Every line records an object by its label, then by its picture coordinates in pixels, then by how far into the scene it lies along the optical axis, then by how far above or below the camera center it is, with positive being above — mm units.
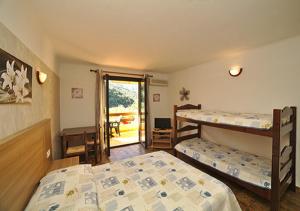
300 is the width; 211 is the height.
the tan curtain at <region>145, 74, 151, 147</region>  4051 -185
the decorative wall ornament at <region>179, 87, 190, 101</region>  3832 +240
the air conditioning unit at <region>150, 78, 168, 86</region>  4307 +657
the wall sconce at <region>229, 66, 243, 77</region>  2588 +614
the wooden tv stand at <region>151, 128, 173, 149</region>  3840 -1077
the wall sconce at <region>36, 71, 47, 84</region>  1505 +296
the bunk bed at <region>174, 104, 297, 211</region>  1536 -912
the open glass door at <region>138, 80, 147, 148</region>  4086 -220
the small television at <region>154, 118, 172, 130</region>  4016 -636
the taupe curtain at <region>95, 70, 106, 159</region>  3379 -102
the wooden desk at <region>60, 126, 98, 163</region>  2744 -633
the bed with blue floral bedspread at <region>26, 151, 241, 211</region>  1026 -831
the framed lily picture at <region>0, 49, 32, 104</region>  836 +165
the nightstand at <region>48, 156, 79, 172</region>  1751 -849
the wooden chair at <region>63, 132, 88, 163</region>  2623 -961
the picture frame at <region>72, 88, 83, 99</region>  3305 +227
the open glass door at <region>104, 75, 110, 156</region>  3463 -233
